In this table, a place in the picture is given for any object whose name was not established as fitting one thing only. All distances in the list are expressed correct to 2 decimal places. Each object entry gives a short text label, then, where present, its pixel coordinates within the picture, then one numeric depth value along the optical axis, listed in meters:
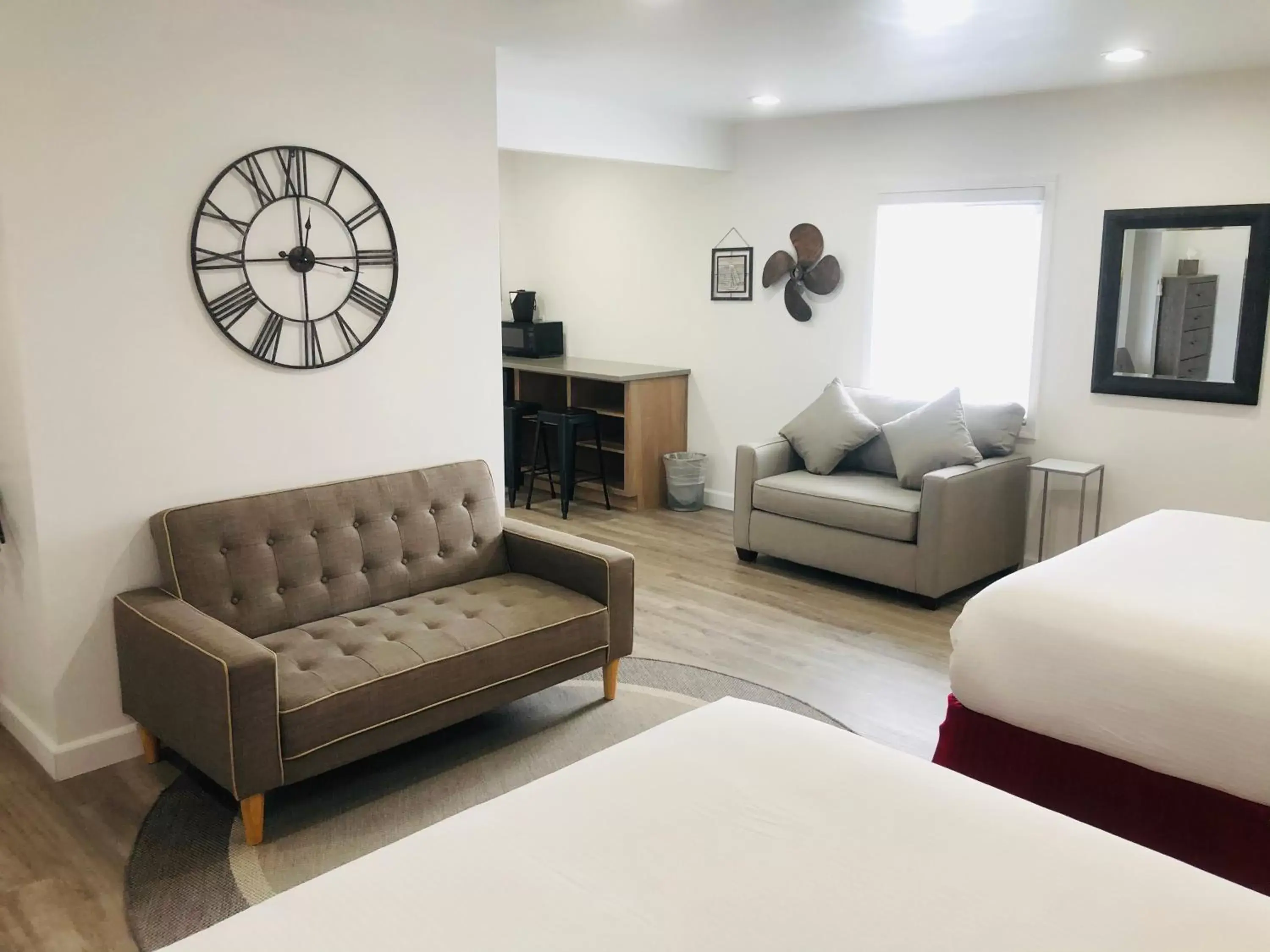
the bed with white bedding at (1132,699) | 2.30
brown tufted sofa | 2.69
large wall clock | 3.25
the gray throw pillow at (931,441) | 4.79
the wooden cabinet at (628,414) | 6.40
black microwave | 7.18
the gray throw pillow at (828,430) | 5.24
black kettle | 7.40
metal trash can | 6.46
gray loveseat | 4.57
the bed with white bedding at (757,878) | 1.37
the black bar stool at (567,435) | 6.32
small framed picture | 6.21
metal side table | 4.71
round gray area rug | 2.54
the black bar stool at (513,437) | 6.65
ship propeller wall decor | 5.82
